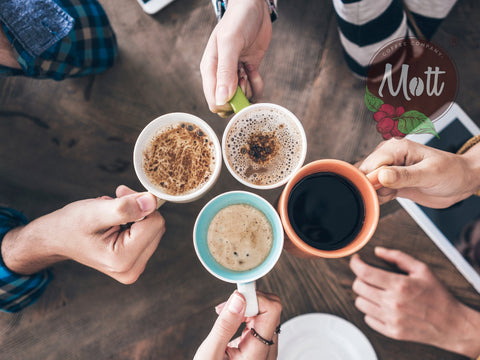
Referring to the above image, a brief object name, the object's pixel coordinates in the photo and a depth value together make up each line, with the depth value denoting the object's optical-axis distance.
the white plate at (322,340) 0.90
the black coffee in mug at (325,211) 0.76
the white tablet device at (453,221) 0.93
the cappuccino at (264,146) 0.78
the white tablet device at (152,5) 1.03
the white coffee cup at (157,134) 0.73
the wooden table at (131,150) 0.96
